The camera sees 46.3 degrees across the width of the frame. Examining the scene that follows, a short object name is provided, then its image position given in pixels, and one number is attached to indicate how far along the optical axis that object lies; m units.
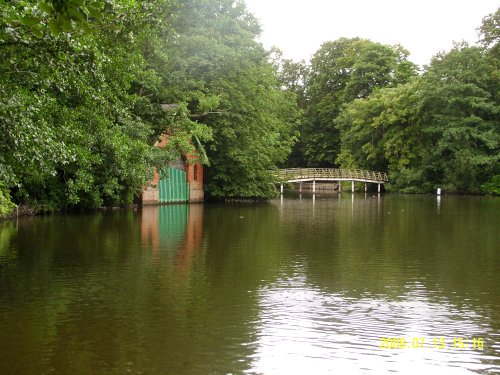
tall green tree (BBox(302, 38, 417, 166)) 63.53
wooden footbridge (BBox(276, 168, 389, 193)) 55.53
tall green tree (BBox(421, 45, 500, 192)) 48.69
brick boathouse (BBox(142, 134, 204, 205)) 33.03
